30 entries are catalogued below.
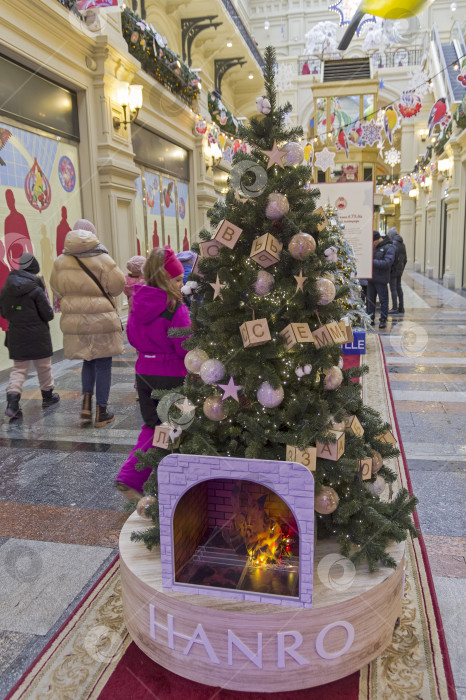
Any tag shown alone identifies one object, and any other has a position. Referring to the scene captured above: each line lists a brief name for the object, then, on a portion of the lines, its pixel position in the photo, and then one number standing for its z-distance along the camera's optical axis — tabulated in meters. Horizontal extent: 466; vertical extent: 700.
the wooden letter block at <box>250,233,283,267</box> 1.82
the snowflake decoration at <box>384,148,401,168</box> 16.81
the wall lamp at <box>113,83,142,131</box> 8.54
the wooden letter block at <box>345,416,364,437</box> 2.02
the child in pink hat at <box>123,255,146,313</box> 4.82
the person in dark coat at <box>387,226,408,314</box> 9.65
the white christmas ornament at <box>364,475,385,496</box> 2.11
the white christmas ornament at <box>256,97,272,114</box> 1.90
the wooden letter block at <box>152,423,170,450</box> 1.99
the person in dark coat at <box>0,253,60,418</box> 4.62
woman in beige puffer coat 4.33
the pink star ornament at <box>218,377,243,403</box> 1.89
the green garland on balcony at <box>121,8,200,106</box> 9.01
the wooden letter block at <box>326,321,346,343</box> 1.91
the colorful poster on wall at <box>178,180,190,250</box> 12.87
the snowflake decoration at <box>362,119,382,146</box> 9.77
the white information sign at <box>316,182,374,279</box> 7.57
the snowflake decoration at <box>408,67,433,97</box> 16.47
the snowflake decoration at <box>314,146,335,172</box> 8.77
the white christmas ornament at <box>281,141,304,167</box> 1.91
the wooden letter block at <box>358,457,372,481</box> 2.00
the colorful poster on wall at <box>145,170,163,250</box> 10.67
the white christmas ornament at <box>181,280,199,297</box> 2.07
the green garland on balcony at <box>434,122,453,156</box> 12.58
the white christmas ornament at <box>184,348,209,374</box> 2.04
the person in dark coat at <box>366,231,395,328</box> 8.98
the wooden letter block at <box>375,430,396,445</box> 2.24
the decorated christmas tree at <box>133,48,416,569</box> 1.85
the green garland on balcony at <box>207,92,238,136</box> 14.27
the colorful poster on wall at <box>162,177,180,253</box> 11.77
